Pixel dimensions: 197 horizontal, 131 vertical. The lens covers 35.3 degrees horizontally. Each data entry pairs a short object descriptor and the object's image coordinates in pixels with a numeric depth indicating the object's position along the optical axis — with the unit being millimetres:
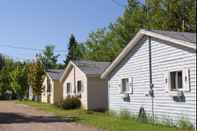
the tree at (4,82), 50519
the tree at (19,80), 43587
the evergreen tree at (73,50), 66121
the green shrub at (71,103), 25071
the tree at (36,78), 37267
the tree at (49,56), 68894
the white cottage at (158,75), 12712
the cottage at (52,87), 34282
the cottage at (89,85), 24766
